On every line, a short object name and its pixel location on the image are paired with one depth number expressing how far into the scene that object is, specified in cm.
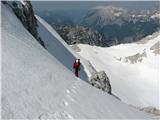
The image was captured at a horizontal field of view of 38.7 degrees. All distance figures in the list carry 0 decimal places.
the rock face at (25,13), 2948
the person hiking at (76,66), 2231
